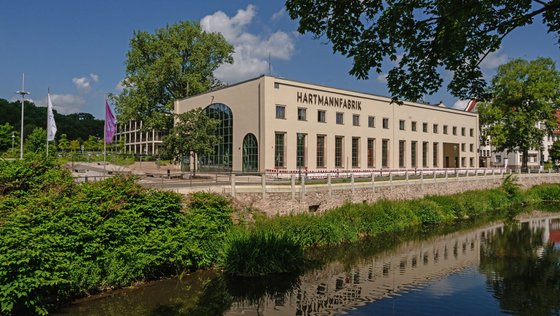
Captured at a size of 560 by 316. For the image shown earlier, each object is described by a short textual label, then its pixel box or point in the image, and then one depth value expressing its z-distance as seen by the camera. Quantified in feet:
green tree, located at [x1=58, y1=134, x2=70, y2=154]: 253.44
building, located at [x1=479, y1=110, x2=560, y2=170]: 271.49
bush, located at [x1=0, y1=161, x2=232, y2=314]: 33.96
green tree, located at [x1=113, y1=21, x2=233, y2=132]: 162.71
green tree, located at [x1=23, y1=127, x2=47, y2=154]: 192.85
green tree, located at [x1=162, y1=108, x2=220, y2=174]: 111.04
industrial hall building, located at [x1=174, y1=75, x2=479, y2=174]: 123.03
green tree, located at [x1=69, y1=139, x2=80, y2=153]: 270.26
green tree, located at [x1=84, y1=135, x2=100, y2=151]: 276.00
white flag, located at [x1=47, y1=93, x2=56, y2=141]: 96.66
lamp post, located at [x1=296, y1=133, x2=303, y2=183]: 127.44
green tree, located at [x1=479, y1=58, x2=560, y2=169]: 171.22
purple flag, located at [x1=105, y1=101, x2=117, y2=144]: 110.63
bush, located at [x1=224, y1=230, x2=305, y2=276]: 51.49
